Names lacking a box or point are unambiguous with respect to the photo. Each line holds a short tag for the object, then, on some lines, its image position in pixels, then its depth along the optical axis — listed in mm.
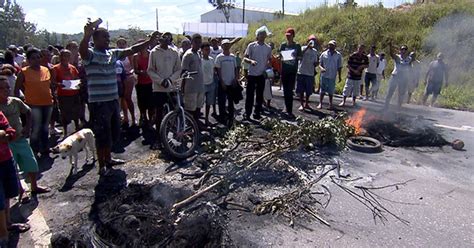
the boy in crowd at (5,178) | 3373
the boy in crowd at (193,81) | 6457
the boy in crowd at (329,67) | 9414
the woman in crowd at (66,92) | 6504
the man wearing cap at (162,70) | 6066
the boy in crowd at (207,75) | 7461
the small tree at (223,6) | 52834
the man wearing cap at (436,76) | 10906
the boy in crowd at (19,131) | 4000
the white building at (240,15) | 62969
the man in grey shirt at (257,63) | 7827
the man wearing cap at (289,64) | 8398
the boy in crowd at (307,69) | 8836
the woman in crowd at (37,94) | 5562
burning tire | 6311
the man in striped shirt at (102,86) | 4516
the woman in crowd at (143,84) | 7254
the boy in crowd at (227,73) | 7582
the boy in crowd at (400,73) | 10031
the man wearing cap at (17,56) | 9652
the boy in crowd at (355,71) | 10180
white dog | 5008
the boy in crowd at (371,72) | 11578
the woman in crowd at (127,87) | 7574
